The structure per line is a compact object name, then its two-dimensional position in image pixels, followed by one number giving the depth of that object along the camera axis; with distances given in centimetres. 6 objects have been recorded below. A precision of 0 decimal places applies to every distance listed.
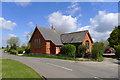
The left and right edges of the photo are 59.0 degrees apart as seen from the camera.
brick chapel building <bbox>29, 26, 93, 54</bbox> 3095
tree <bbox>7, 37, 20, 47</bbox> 8112
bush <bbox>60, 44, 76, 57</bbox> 2600
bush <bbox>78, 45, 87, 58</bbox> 2538
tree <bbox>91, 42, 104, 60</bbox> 2186
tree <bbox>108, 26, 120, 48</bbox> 3154
